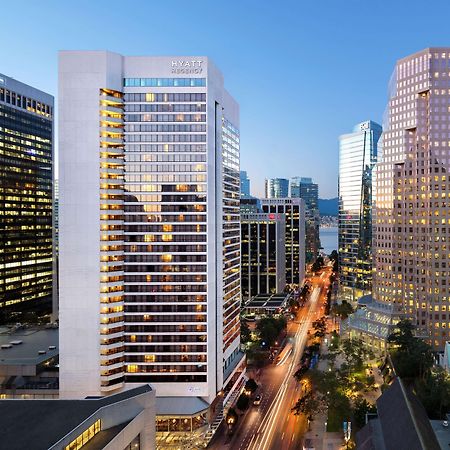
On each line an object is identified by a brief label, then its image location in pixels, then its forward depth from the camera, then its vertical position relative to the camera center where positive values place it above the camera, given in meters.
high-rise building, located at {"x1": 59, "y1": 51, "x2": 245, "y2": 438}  88.19 -0.04
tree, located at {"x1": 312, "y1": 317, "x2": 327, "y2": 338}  141.38 -32.01
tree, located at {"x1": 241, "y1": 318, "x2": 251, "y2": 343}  138.62 -31.68
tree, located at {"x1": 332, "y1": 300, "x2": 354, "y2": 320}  169.00 -30.35
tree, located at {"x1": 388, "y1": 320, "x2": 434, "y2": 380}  98.00 -28.13
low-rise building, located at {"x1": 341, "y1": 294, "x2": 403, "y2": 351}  133.38 -29.00
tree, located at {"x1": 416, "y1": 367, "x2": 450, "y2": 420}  75.50 -28.27
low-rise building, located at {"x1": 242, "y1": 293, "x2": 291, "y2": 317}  180.75 -31.23
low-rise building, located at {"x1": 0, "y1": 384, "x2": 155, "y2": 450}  51.69 -23.07
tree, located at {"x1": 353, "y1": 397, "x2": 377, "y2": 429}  79.25 -31.47
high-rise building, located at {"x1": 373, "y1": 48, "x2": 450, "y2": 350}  139.75 +9.92
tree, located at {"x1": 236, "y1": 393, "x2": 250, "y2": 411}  91.75 -34.48
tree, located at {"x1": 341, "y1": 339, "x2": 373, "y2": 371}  100.37 -28.21
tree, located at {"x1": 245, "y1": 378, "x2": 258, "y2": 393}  101.31 -34.48
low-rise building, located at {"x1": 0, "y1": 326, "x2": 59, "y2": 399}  88.94 -27.91
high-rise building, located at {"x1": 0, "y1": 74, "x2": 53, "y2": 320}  171.00 +11.62
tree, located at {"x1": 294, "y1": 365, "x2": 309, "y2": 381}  102.83 -32.35
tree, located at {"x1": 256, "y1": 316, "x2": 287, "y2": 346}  134.62 -29.78
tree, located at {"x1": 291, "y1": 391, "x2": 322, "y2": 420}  83.38 -32.54
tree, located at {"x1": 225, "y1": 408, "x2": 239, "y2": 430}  85.94 -35.19
